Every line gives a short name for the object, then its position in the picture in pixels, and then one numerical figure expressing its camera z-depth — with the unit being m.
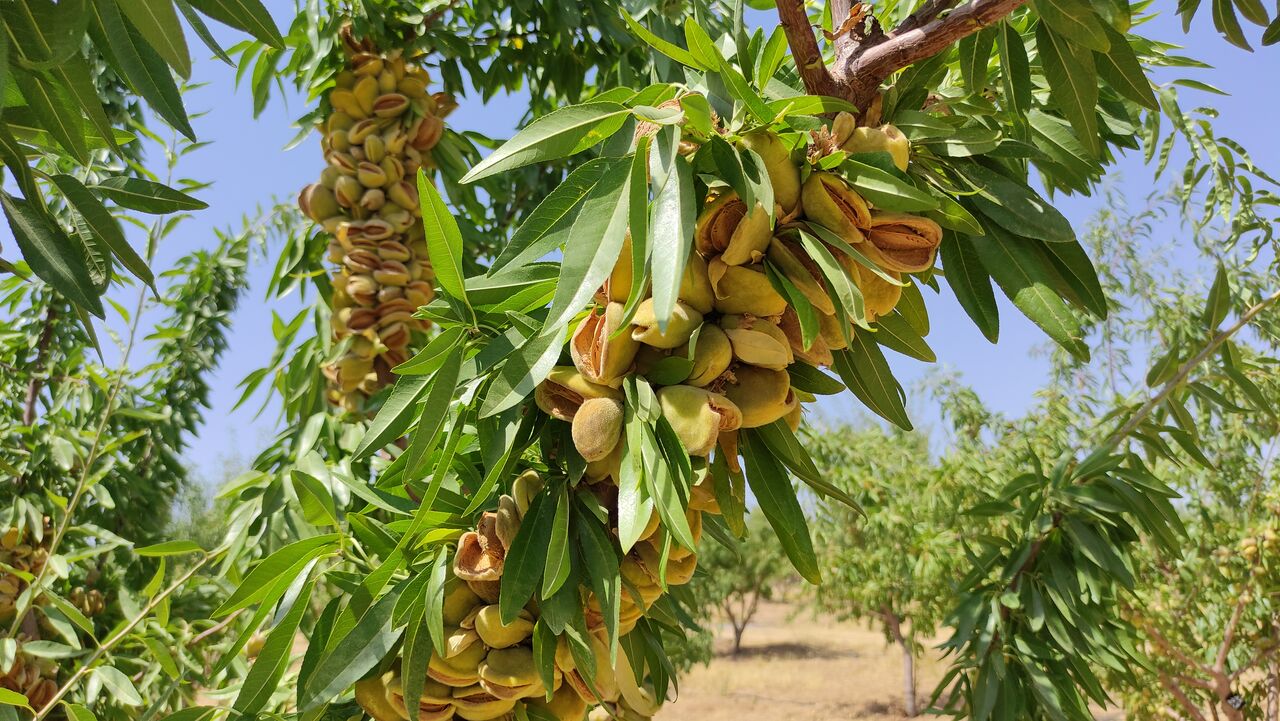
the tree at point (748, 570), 12.45
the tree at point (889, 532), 5.49
